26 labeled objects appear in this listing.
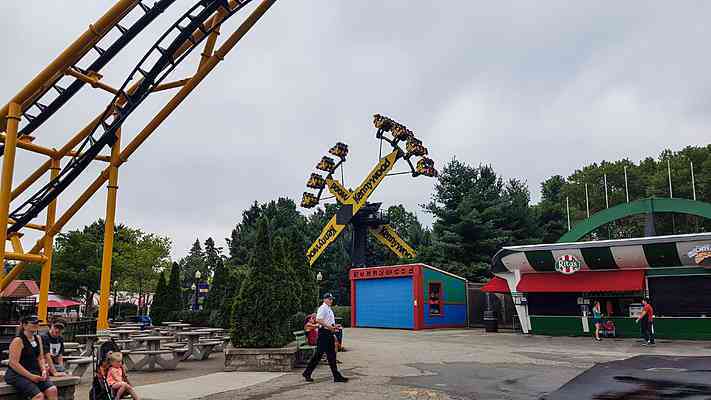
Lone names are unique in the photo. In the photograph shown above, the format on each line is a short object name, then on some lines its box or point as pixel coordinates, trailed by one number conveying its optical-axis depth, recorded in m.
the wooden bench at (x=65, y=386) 7.04
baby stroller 7.35
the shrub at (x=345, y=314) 33.37
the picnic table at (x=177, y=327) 20.51
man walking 10.55
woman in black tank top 6.81
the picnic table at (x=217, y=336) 16.78
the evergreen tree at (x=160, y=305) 26.25
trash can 26.05
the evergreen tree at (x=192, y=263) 81.88
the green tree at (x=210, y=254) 86.18
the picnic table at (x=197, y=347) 14.94
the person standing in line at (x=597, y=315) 21.36
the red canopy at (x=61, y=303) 38.03
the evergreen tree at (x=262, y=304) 12.63
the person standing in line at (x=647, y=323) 19.08
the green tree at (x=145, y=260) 45.97
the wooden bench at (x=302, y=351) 12.83
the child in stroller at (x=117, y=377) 7.41
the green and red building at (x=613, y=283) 20.28
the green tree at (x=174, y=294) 26.66
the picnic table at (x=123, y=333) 15.94
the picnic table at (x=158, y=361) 12.96
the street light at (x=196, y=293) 32.88
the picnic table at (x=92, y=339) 14.59
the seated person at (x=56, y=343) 9.66
